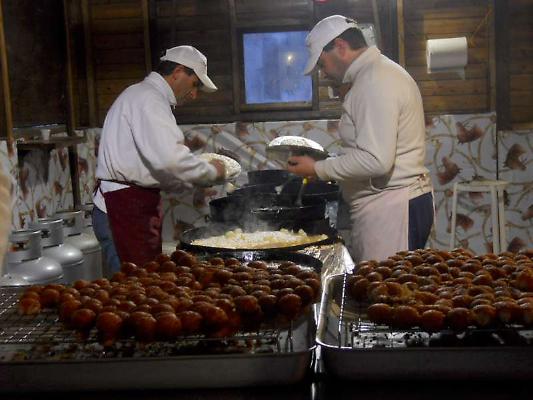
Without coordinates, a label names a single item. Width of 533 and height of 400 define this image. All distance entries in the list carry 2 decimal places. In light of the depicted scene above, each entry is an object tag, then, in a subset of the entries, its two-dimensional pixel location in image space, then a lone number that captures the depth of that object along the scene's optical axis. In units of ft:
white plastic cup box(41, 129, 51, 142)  16.44
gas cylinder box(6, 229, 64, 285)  12.10
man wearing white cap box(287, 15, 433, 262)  10.30
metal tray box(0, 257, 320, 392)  4.74
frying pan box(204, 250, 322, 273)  8.49
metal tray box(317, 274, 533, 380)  4.67
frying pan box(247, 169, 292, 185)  16.83
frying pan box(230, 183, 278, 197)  14.25
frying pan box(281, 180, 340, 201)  14.18
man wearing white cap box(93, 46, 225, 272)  12.50
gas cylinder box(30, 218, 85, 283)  13.88
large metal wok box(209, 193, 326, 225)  11.68
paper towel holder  18.20
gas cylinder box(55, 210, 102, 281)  15.38
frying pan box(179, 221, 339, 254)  10.13
